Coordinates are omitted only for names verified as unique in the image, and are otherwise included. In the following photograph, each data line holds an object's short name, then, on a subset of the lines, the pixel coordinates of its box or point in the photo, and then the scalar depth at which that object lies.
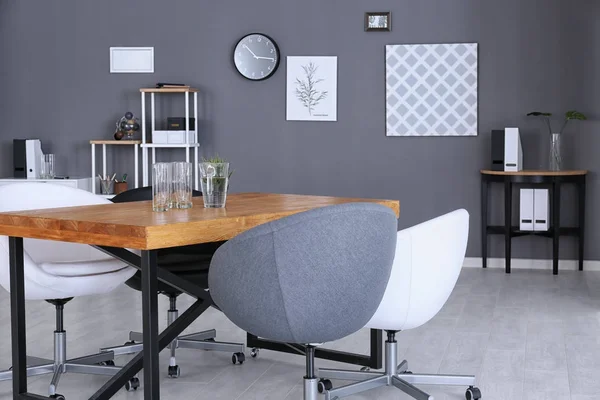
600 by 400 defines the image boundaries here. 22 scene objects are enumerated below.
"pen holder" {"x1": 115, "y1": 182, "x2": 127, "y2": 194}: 6.91
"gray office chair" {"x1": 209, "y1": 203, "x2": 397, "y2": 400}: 2.44
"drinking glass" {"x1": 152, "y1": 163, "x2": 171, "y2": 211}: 2.99
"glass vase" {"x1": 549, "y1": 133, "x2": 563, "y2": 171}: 6.26
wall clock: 6.77
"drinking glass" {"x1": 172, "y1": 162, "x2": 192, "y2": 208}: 3.04
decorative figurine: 6.79
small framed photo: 6.62
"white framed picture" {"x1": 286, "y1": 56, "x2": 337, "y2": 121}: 6.73
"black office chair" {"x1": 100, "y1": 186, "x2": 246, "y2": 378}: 3.55
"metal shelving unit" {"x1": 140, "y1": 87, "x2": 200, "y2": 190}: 6.63
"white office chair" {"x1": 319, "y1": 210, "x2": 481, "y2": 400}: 2.85
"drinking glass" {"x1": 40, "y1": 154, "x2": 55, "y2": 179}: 6.84
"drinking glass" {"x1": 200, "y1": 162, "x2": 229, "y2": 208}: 3.07
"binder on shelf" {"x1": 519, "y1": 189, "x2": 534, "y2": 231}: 6.24
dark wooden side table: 6.12
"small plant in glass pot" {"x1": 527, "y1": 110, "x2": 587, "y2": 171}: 6.22
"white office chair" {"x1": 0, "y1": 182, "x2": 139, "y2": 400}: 3.16
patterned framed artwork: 6.54
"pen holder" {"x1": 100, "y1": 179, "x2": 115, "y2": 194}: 6.87
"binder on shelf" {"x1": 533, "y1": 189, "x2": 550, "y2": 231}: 6.20
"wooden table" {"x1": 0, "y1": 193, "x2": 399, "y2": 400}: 2.51
